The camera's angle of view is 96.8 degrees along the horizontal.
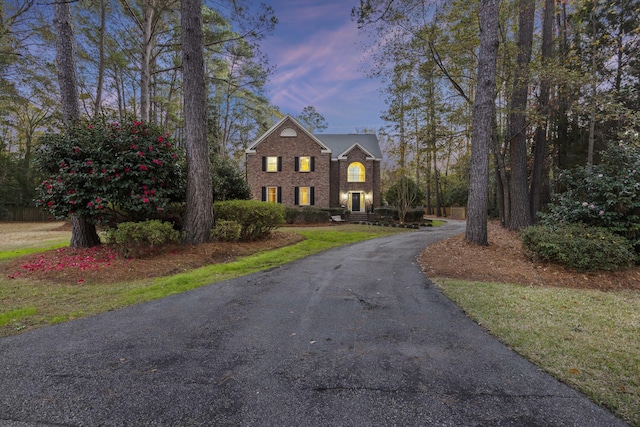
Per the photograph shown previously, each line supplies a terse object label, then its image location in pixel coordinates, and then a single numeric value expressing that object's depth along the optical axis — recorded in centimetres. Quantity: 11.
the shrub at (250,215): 857
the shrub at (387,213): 1969
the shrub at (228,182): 1166
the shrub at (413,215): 1909
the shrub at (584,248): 521
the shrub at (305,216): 1784
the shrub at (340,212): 2063
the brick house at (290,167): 2269
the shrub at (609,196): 573
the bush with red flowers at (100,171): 607
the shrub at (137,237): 600
